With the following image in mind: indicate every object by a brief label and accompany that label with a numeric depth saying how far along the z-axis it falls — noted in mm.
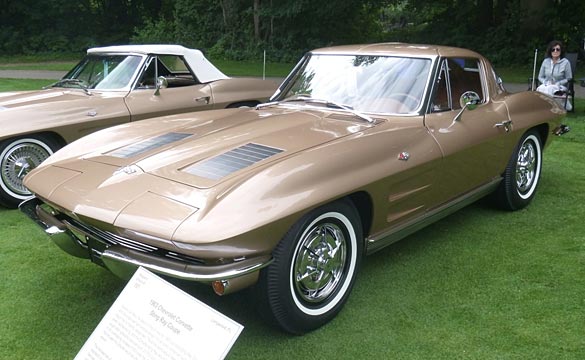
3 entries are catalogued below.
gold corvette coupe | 2617
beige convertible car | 5121
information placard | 2295
